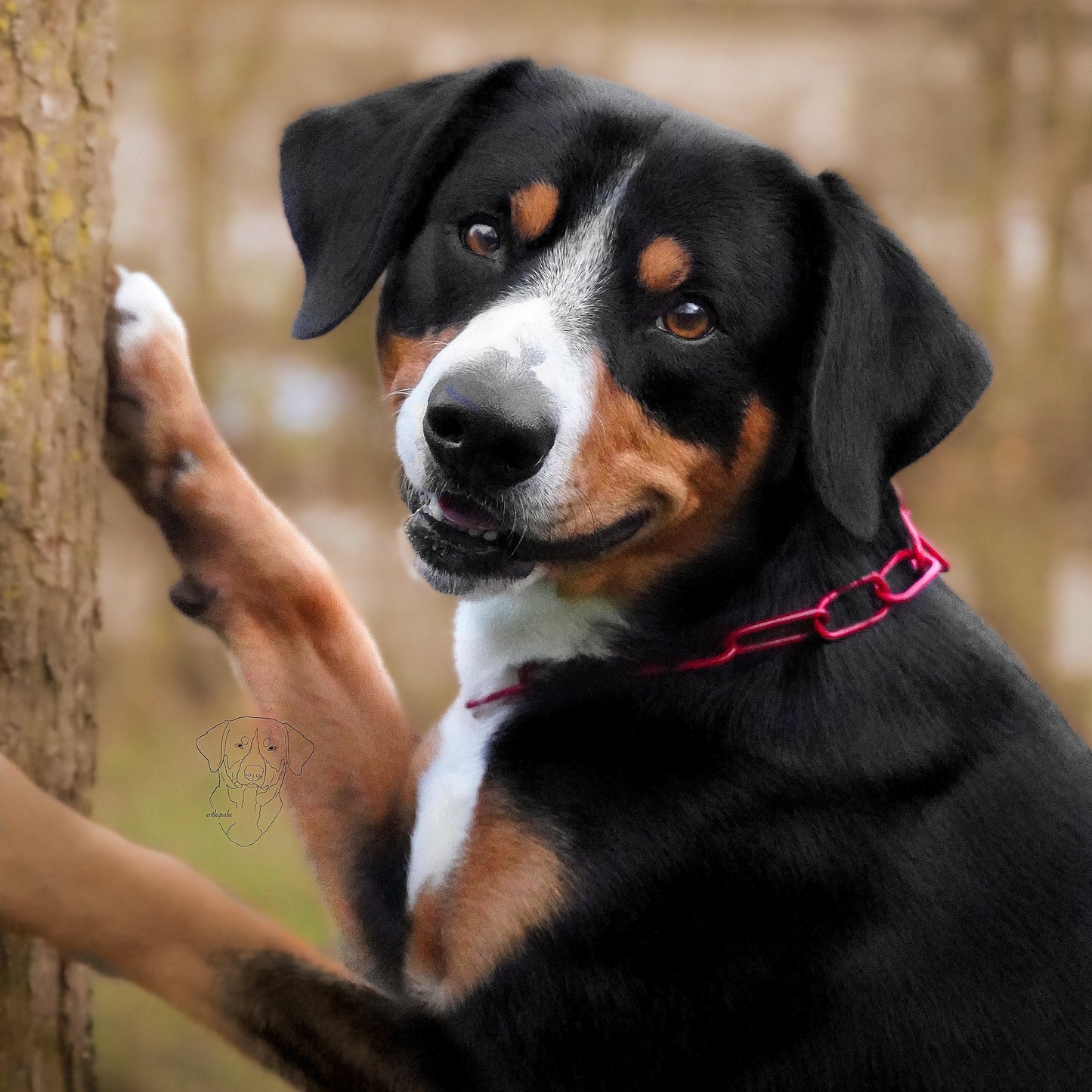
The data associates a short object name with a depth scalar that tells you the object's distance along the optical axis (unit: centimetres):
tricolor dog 214
